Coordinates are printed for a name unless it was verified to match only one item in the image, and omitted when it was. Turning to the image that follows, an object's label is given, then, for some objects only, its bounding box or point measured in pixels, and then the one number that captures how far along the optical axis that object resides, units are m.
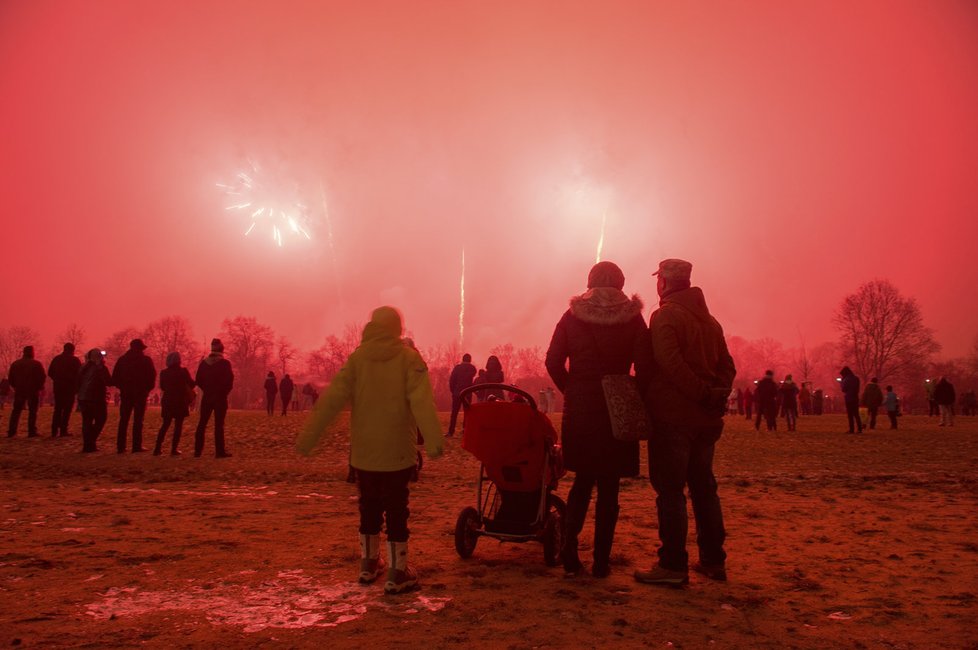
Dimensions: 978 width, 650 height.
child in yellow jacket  4.56
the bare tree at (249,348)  100.75
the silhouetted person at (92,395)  14.22
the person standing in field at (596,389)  4.70
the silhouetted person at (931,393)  37.80
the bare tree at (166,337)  100.25
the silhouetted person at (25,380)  16.41
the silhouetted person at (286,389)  32.62
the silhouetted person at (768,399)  24.55
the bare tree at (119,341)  108.94
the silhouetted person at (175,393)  13.73
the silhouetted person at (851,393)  21.77
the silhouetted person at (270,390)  34.47
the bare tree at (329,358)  113.44
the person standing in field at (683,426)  4.62
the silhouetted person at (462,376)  17.44
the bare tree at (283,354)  114.69
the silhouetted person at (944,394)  27.17
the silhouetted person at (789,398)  24.73
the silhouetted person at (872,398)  25.33
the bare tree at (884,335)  70.19
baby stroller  5.02
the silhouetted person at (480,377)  19.12
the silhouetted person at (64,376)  16.14
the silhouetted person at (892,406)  26.27
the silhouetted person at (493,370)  16.62
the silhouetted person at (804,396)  34.07
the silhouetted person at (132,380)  14.01
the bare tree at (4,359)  111.94
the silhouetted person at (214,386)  13.05
